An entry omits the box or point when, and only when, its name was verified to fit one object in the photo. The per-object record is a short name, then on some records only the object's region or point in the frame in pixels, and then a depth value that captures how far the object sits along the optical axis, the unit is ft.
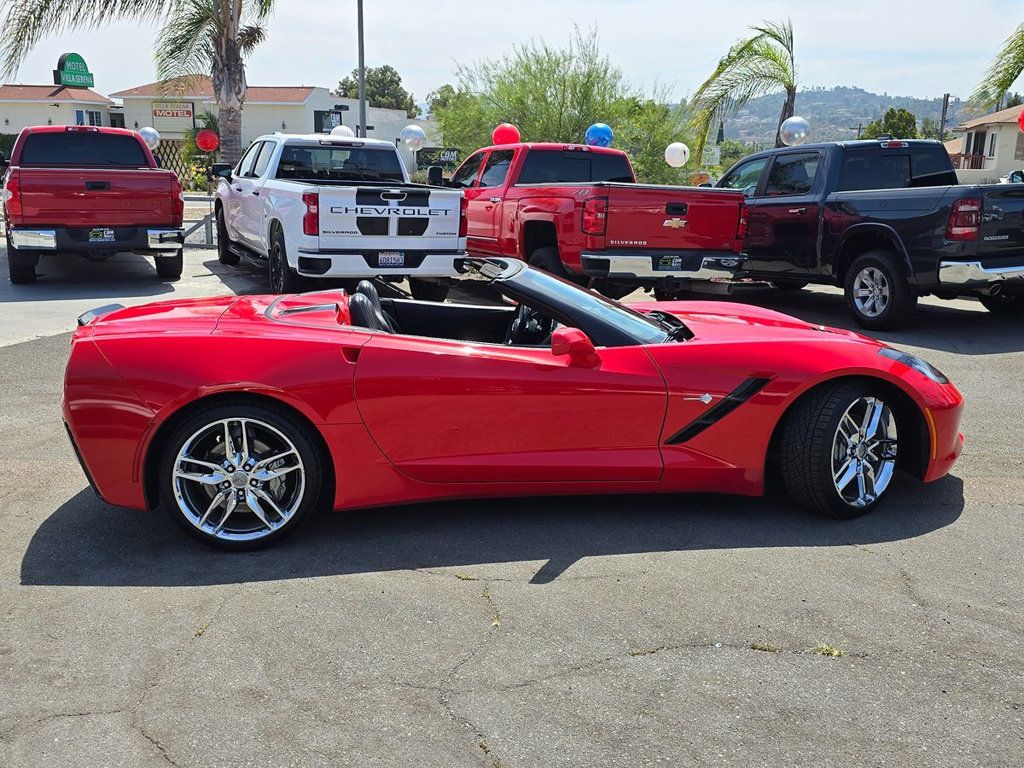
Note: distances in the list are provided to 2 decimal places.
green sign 150.61
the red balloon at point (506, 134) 63.05
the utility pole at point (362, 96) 75.31
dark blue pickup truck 29.96
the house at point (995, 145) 144.25
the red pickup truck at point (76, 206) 37.68
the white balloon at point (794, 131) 57.31
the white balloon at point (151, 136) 79.61
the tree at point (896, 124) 171.53
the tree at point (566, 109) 90.02
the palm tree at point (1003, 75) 56.80
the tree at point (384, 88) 315.37
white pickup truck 31.96
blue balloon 63.16
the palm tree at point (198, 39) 60.29
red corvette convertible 13.07
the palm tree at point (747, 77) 62.80
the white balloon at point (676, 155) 65.31
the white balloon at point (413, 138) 80.12
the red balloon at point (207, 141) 59.82
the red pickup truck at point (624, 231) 32.89
